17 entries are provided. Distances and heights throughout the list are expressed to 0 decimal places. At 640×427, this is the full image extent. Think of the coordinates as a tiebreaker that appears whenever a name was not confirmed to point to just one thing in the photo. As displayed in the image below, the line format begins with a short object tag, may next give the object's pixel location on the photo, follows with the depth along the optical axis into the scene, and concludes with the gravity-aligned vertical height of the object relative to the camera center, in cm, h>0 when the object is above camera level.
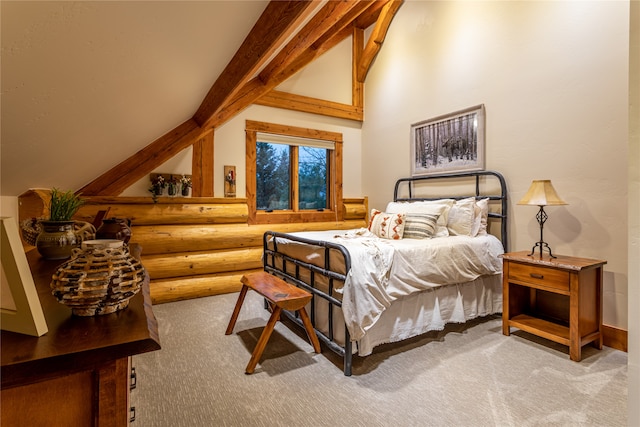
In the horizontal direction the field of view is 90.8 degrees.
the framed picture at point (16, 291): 56 -14
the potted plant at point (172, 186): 391 +34
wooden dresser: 53 -28
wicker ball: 70 -16
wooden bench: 210 -57
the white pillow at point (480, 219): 329 -5
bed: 213 -42
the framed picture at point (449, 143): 365 +90
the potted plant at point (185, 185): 400 +36
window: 460 +64
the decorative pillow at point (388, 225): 310 -11
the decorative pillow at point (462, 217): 330 -3
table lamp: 256 +16
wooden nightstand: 230 -71
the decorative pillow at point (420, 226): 310 -12
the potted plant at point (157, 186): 380 +33
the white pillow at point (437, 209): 335 +6
